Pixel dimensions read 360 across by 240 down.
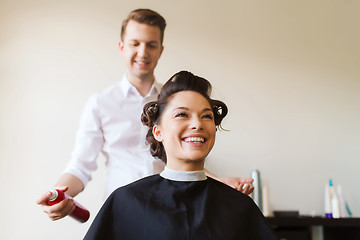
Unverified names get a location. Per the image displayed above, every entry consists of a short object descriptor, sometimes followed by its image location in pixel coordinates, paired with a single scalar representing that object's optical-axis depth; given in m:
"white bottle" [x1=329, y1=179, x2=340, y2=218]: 2.93
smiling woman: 1.18
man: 1.82
